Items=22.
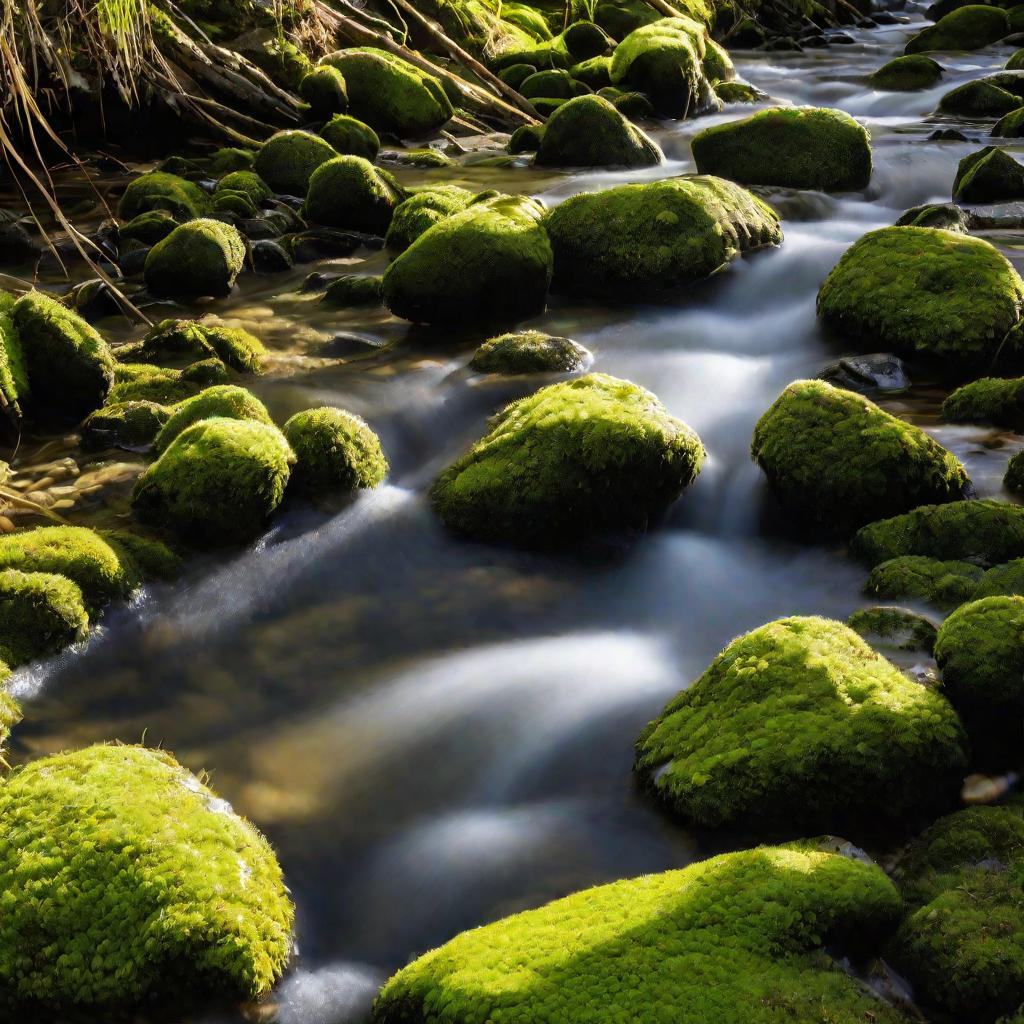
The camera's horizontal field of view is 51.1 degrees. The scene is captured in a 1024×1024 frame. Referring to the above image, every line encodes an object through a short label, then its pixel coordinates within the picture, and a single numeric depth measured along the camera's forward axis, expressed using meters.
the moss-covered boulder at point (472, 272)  8.09
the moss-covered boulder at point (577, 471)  5.49
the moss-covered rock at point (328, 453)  5.84
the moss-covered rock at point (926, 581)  4.58
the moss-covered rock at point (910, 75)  17.38
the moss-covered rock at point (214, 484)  5.32
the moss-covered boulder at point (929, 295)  7.11
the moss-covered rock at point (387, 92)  14.81
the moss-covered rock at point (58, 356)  6.47
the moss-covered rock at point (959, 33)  21.34
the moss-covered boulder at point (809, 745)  3.48
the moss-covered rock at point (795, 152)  11.23
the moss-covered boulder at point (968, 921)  2.70
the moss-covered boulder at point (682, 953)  2.63
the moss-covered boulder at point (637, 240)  8.66
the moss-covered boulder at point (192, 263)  8.78
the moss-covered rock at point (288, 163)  11.89
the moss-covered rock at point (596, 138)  12.85
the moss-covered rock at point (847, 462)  5.36
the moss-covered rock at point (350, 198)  10.70
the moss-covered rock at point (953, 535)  4.82
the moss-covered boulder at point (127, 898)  2.91
